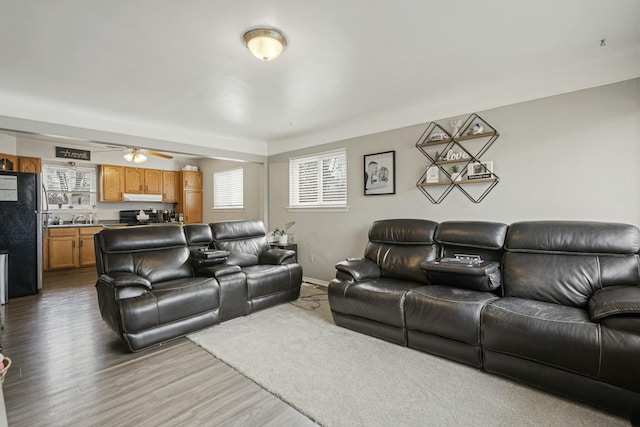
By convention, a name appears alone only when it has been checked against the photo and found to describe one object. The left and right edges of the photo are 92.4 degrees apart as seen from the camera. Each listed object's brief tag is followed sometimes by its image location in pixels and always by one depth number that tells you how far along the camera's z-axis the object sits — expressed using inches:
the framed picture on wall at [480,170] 131.5
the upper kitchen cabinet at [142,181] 283.4
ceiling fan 214.5
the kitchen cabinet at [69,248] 236.4
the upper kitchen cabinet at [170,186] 307.7
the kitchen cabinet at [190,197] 309.9
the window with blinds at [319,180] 192.2
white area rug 71.4
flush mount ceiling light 88.3
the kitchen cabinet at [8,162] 211.2
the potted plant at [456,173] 139.9
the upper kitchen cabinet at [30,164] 227.0
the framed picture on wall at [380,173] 164.1
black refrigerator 168.4
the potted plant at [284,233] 206.4
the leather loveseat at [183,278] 105.7
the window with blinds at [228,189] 276.4
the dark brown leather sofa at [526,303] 72.2
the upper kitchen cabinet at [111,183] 270.5
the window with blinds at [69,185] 255.8
